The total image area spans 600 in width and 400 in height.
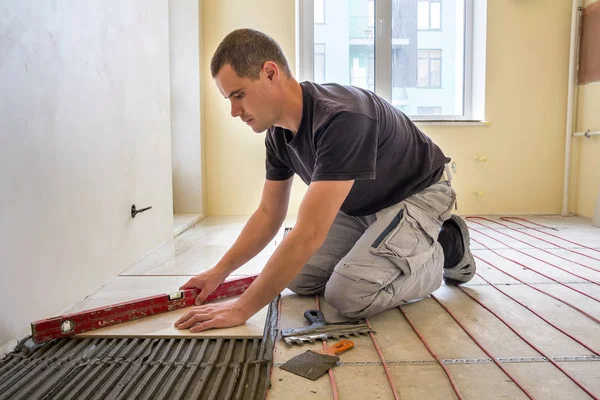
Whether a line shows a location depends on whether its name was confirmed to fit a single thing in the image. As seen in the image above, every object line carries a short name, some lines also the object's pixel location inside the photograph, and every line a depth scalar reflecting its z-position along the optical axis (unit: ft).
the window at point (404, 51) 13.24
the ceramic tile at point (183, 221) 10.11
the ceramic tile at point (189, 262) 6.93
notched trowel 4.39
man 3.99
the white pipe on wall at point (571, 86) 12.21
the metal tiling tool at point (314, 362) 3.73
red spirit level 4.22
